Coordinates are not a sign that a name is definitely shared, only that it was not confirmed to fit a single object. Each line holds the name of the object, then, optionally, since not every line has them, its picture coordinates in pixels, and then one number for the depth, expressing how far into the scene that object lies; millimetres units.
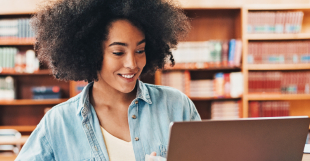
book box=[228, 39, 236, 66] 3145
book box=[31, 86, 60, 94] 3295
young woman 1083
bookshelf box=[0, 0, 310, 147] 3150
